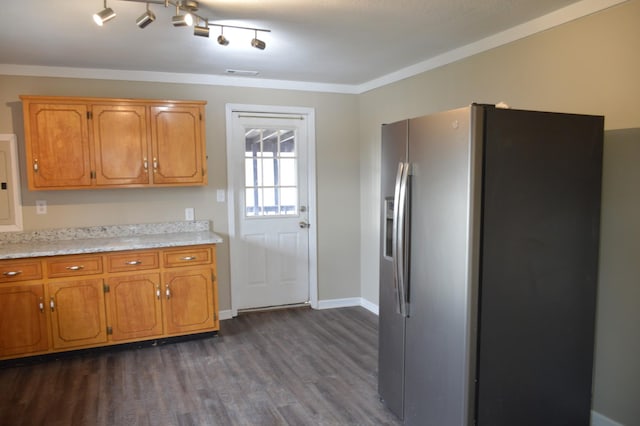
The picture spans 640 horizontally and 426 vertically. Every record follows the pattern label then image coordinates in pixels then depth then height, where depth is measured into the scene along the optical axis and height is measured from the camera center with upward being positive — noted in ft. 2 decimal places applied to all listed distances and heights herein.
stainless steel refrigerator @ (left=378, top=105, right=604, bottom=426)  6.77 -1.35
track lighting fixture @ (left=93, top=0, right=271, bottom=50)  7.47 +2.86
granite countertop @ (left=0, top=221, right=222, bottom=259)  11.44 -1.68
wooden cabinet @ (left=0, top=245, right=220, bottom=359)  11.13 -3.12
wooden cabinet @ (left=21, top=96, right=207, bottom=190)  11.88 +1.08
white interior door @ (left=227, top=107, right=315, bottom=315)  14.89 -0.96
